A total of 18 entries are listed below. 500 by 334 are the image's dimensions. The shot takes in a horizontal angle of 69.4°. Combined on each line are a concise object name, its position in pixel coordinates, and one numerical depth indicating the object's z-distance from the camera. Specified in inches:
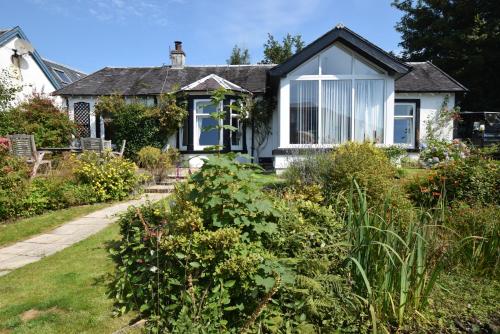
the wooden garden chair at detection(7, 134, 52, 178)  411.2
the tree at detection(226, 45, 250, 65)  1487.5
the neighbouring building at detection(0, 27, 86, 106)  775.1
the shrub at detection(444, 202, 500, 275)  157.2
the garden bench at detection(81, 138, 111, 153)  446.9
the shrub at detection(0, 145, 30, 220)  290.4
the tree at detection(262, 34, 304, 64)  1371.8
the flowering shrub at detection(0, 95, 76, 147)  582.2
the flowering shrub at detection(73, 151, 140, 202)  345.4
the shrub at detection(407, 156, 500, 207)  241.8
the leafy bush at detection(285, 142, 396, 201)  221.3
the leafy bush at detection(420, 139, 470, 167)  397.4
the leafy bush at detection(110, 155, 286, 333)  119.0
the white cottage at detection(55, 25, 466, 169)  467.2
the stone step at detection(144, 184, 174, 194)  379.6
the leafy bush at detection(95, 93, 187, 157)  580.7
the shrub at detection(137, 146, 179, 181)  428.8
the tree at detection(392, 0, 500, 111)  912.9
